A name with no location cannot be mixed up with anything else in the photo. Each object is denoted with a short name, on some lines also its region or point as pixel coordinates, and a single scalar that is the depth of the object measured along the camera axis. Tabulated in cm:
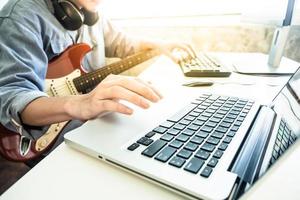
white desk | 22
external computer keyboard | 76
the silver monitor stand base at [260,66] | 79
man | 42
